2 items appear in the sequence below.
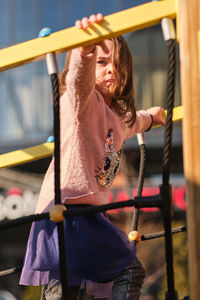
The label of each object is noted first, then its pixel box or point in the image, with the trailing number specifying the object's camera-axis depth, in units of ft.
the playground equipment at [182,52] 11.87
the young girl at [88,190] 13.17
